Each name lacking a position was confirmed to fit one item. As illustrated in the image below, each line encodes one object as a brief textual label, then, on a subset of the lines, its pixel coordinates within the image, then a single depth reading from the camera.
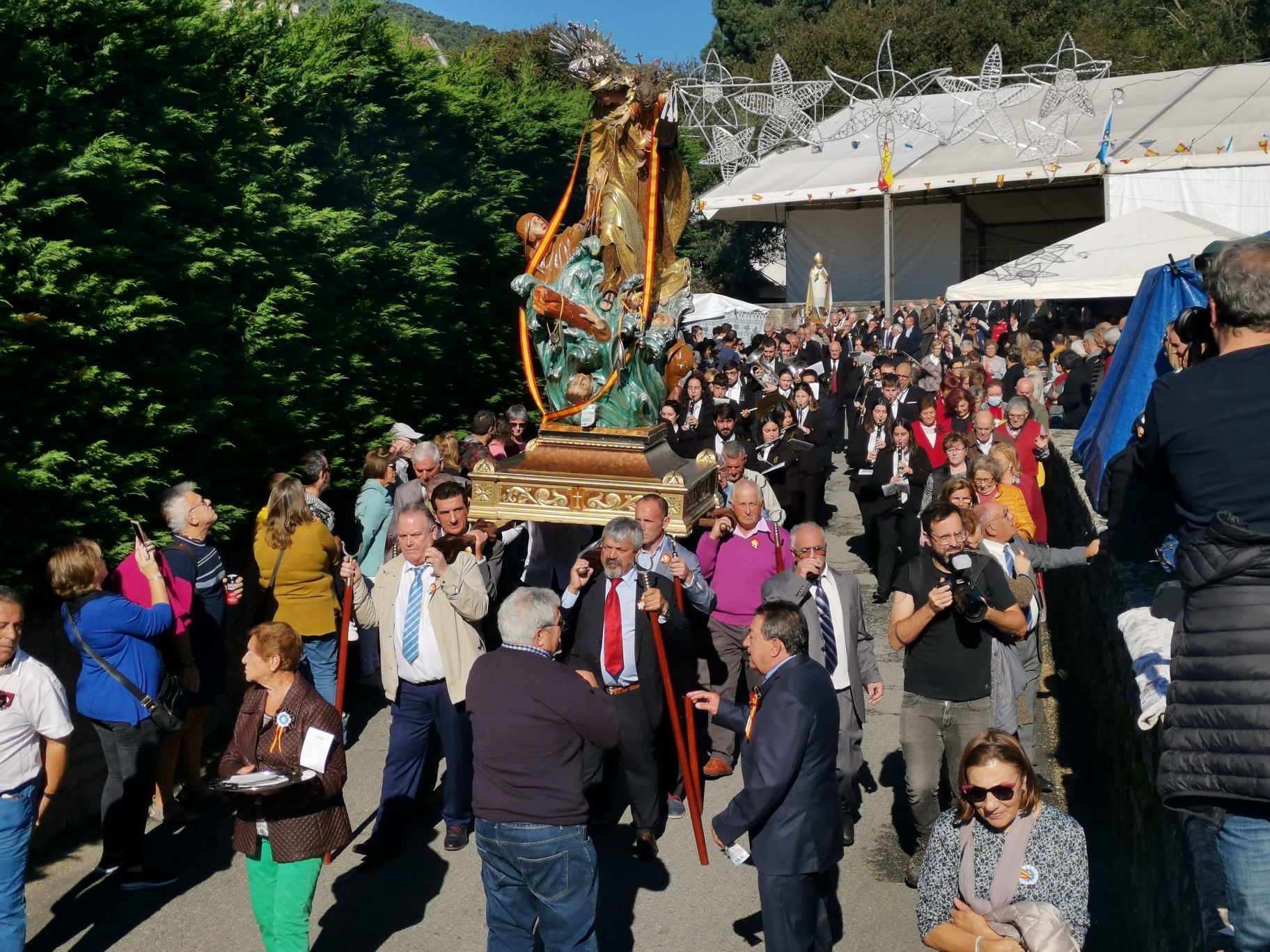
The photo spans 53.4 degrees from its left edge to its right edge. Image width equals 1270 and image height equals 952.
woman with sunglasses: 3.59
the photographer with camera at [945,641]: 5.95
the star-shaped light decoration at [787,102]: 24.64
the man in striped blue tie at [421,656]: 6.65
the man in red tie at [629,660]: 6.62
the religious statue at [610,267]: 9.71
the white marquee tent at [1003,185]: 22.75
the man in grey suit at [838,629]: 6.49
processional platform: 9.04
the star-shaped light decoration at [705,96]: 23.47
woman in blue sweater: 6.13
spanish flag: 24.47
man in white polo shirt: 5.07
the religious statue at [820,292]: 30.98
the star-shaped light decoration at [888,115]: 24.44
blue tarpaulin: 6.59
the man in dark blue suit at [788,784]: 4.66
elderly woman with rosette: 4.92
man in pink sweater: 7.68
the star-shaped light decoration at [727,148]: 26.33
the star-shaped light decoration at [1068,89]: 22.08
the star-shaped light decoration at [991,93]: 22.59
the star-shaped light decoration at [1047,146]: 24.50
